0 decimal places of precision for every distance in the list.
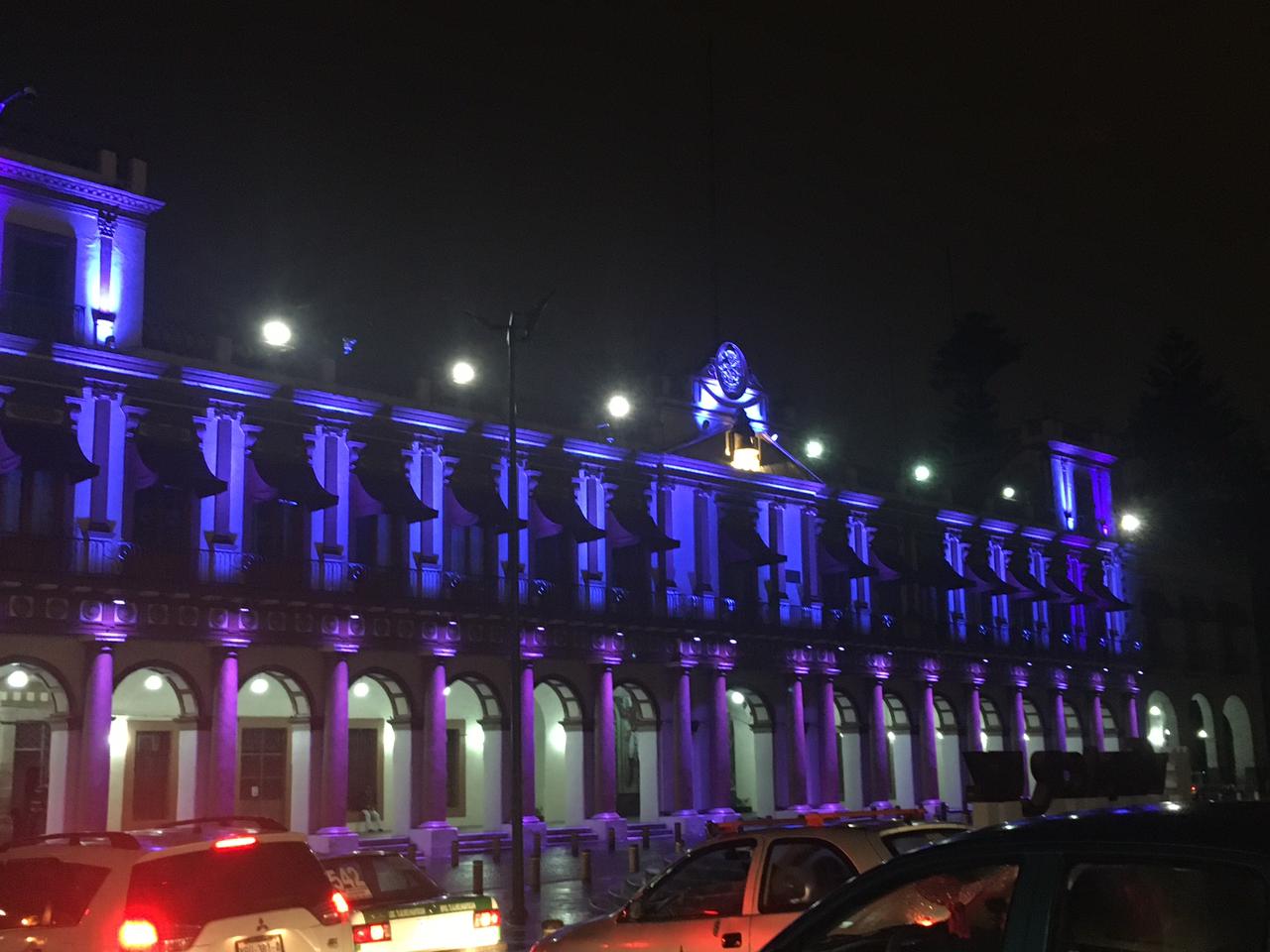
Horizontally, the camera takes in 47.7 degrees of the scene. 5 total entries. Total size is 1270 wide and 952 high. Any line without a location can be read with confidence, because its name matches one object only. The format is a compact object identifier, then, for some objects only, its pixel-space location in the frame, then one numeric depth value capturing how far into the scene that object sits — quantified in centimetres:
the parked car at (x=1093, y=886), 410
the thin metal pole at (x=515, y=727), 2119
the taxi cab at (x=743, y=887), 947
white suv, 884
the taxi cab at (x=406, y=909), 1250
